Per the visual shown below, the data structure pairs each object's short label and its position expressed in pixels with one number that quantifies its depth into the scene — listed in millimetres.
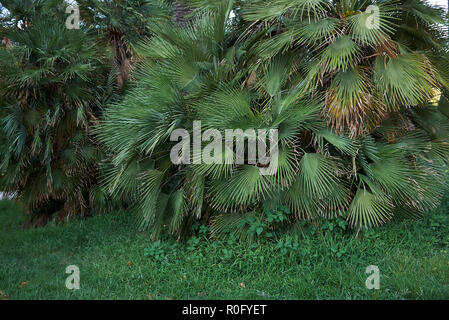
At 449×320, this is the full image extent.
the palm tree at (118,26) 7051
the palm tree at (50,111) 6445
